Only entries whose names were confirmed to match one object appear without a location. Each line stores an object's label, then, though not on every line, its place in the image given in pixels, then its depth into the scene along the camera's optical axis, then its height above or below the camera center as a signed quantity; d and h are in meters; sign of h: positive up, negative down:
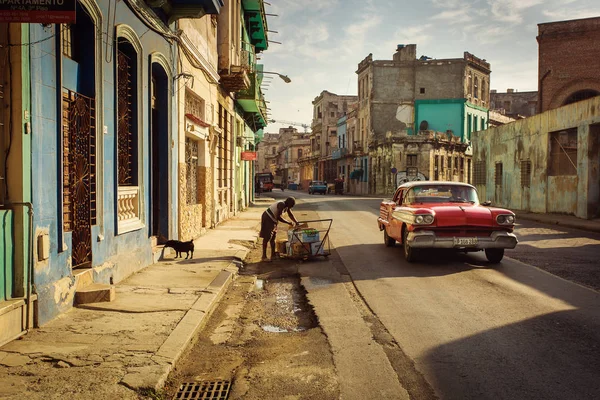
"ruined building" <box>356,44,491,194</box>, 55.56 +8.46
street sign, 25.47 +1.32
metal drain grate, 4.21 -1.63
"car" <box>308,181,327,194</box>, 58.53 -0.50
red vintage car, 9.69 -0.81
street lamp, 23.81 +4.59
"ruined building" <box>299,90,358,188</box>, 76.69 +7.35
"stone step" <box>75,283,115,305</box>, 6.54 -1.34
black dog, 10.32 -1.19
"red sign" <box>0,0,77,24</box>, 4.65 +1.49
